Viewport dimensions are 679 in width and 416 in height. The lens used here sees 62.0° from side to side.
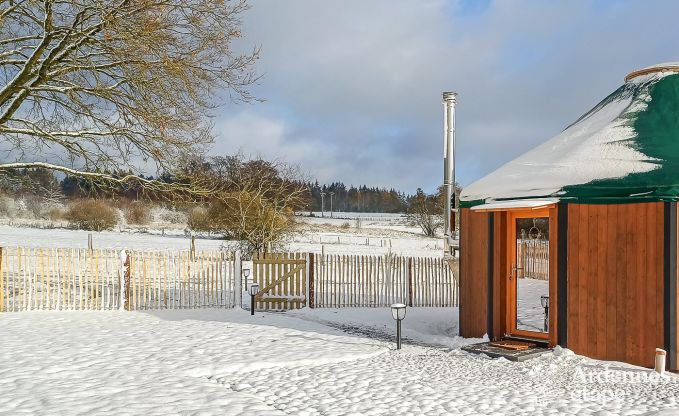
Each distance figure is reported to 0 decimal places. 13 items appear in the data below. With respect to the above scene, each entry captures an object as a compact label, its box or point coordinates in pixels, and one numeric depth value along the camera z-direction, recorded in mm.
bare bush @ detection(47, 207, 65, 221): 45969
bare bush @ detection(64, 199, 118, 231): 38656
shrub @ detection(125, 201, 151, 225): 47156
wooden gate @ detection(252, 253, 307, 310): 13555
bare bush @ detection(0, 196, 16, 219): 45688
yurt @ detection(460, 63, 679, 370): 7238
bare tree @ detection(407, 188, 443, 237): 45844
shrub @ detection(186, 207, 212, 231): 31739
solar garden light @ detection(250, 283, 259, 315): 12117
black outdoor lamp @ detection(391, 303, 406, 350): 8367
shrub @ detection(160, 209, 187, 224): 48719
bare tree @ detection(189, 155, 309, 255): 19859
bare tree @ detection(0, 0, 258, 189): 10383
